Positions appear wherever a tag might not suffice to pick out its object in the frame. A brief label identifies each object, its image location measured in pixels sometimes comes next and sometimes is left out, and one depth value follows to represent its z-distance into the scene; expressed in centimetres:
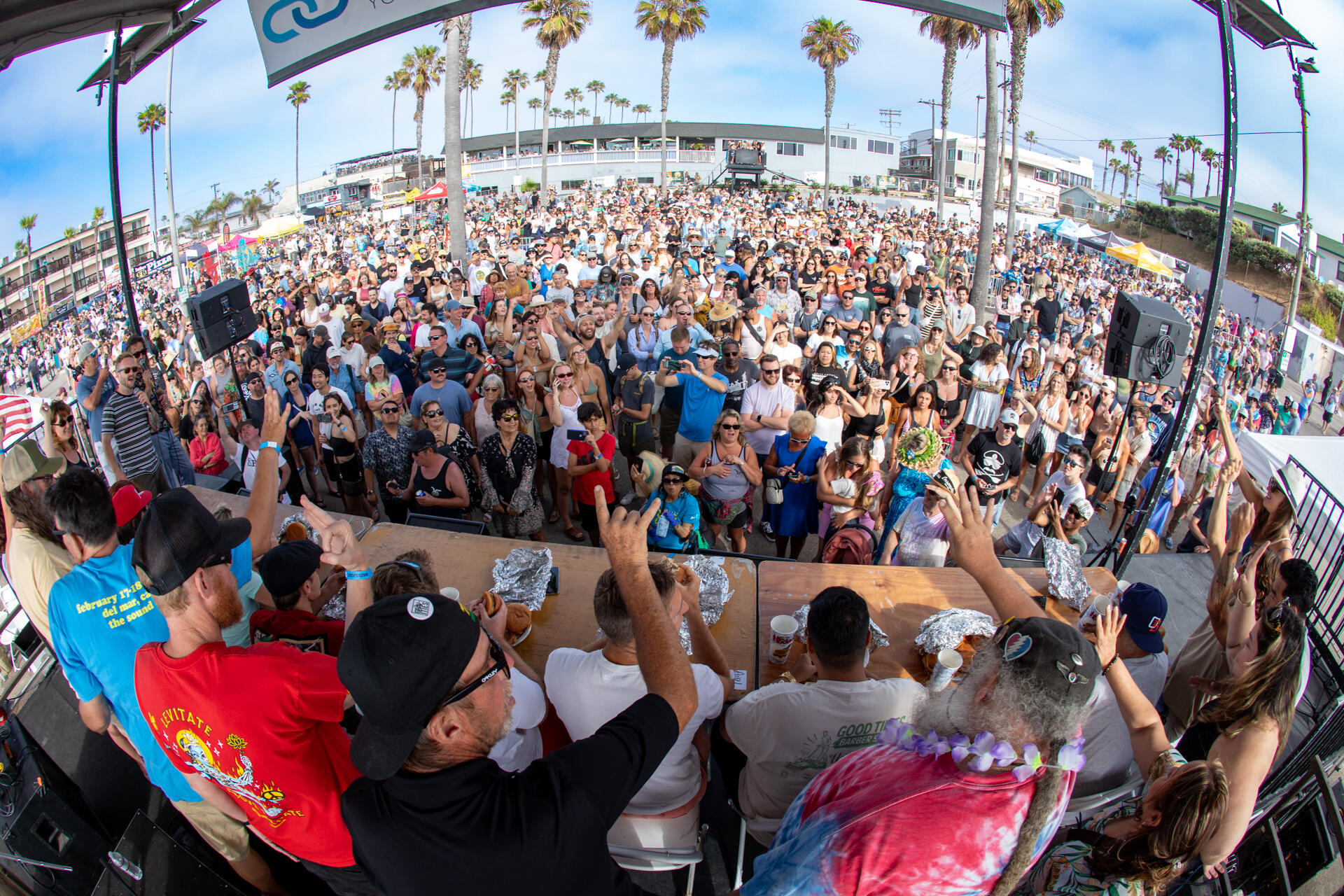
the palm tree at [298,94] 5528
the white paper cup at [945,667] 238
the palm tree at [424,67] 4653
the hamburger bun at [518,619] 305
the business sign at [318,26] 307
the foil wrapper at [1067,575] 330
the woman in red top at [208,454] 563
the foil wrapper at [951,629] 285
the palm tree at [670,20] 3195
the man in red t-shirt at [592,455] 496
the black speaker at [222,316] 473
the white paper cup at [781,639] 287
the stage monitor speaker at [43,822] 250
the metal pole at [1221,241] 349
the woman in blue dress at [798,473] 475
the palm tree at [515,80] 6147
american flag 527
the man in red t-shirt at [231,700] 182
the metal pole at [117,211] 503
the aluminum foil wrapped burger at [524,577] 324
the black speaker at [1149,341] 385
